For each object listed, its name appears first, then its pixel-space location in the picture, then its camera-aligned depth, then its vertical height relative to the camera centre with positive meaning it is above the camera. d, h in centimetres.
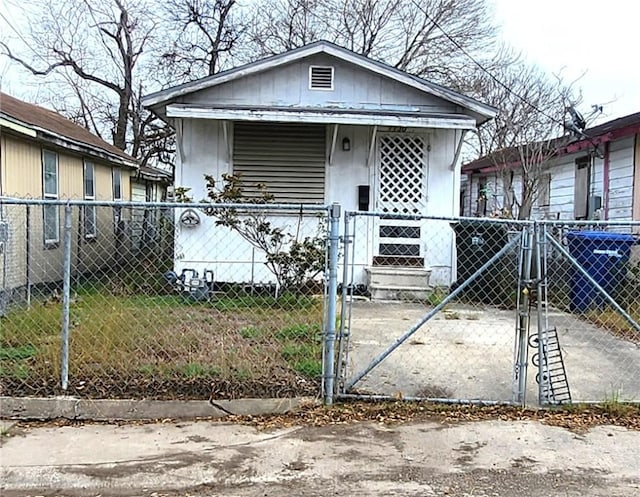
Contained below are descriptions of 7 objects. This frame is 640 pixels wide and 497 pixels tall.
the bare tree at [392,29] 2261 +848
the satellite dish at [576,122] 1321 +266
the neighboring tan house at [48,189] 845 +71
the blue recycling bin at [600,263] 827 -40
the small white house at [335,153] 984 +139
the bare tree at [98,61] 2380 +714
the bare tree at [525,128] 1476 +306
